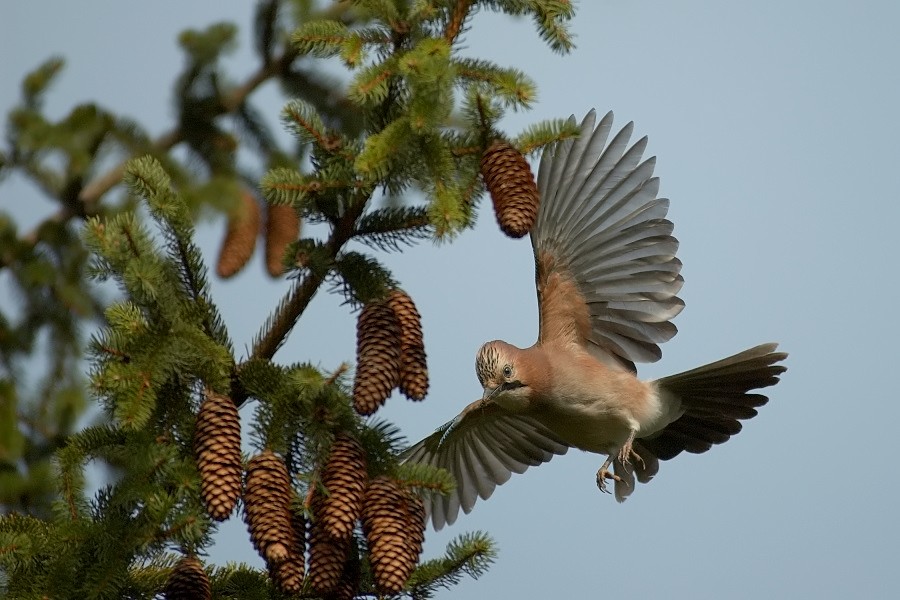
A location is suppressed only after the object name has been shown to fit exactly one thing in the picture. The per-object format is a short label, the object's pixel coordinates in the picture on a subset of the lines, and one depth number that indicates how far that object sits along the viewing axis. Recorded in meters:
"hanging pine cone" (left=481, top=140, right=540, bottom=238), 6.70
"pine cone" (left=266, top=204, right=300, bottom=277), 9.52
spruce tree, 6.20
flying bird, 9.44
